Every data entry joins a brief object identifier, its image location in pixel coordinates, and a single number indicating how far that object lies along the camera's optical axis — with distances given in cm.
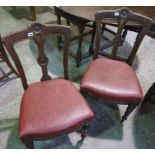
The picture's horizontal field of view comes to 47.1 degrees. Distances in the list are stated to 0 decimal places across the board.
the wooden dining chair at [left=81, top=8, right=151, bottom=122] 136
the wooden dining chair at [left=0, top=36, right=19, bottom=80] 176
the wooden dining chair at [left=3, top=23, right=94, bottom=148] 112
